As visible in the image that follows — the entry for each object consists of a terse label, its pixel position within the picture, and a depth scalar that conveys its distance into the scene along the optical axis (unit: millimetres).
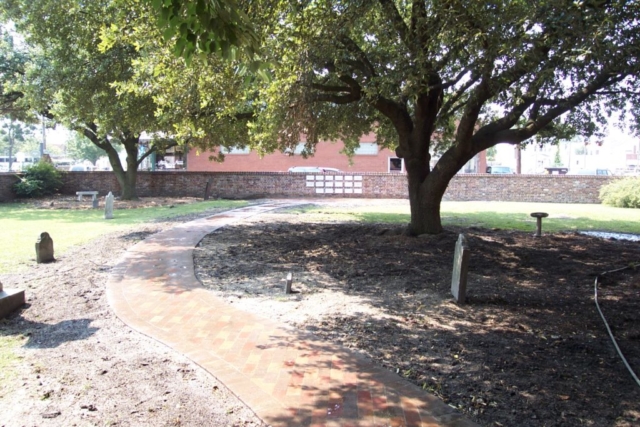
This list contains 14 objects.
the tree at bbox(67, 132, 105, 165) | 80500
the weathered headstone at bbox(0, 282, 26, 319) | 5664
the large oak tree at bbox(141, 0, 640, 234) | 6023
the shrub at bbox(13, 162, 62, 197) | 25281
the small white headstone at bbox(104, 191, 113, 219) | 16062
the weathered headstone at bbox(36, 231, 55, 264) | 8828
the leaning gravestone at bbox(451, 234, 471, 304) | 5996
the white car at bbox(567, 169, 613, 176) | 46088
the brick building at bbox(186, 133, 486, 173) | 38562
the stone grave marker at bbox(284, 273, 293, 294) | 6625
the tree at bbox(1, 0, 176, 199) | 11680
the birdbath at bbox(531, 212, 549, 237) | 12320
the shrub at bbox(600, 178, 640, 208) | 22427
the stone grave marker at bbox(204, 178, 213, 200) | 25653
